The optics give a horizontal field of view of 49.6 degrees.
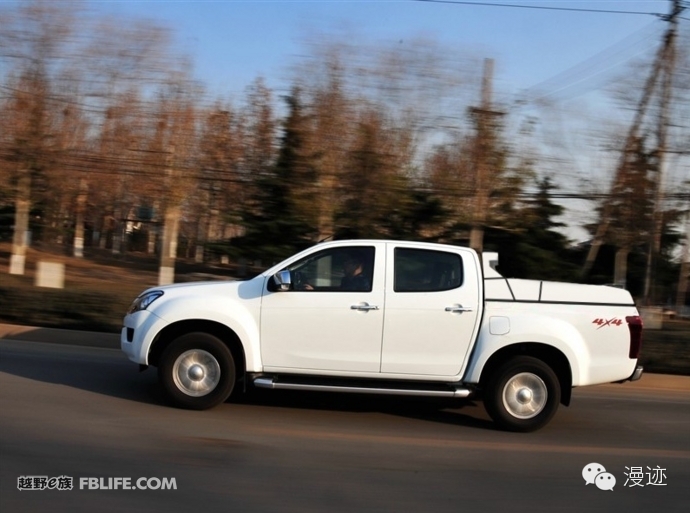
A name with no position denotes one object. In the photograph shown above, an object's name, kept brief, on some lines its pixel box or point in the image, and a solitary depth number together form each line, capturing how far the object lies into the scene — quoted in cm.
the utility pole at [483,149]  2067
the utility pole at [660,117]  1834
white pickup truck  760
